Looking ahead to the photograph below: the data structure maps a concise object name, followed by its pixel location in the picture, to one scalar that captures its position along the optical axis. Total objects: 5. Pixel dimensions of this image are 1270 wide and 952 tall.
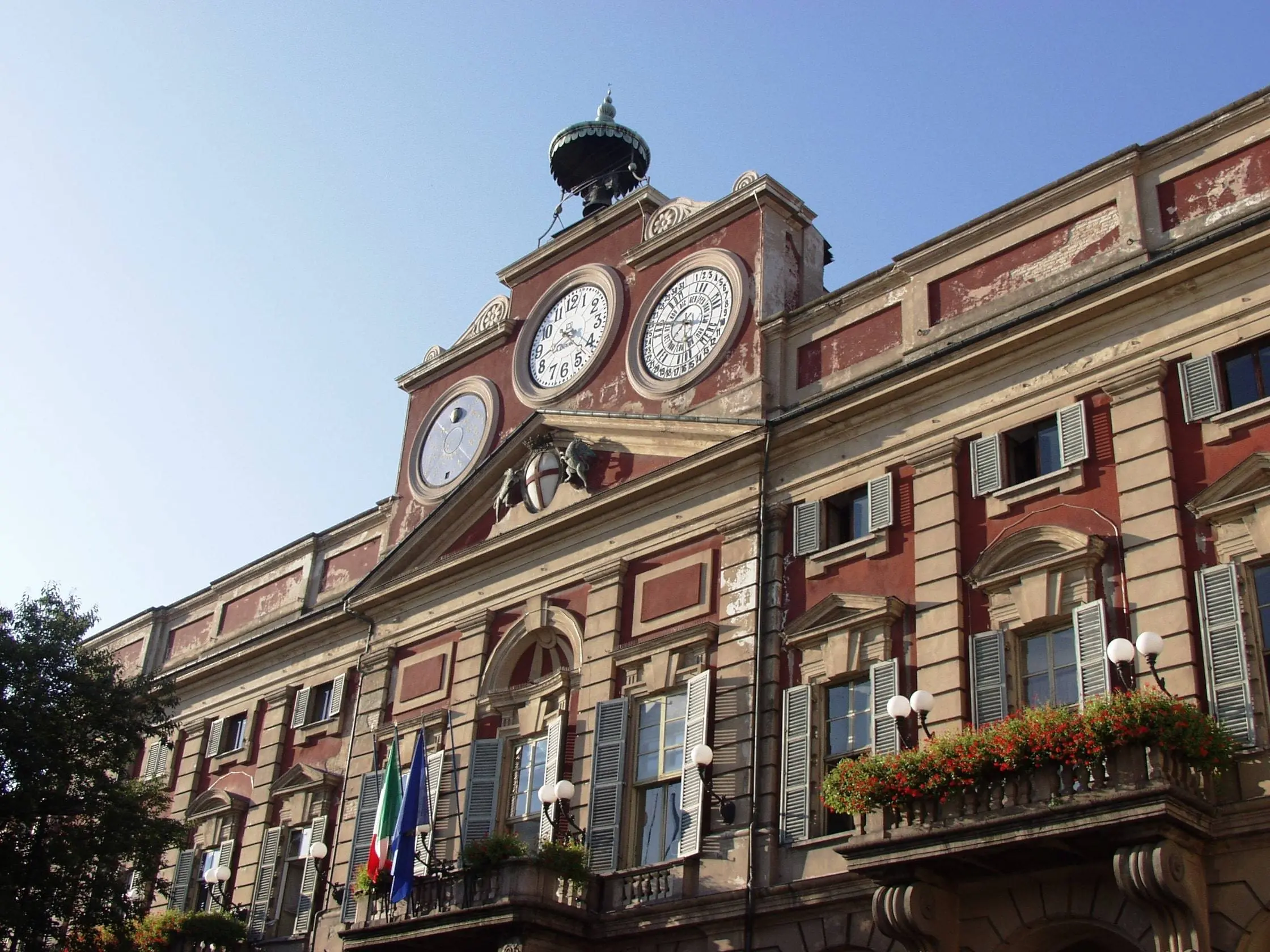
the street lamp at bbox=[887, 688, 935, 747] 18.31
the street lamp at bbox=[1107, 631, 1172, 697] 16.66
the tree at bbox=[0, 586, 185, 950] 25.98
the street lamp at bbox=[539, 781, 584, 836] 22.88
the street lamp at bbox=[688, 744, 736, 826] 21.36
